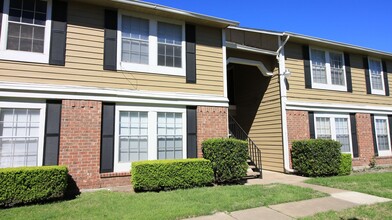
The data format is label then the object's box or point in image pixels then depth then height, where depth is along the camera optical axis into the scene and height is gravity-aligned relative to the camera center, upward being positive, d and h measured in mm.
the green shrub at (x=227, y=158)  7871 -595
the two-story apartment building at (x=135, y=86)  6754 +1591
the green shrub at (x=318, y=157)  9516 -727
